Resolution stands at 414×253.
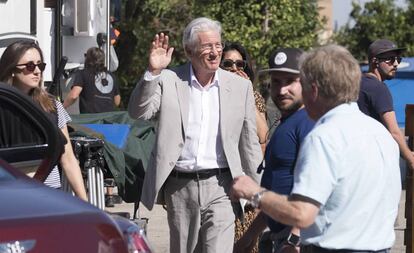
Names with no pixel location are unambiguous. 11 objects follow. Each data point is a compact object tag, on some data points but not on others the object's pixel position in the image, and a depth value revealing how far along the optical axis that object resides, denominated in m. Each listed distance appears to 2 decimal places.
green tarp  17.85
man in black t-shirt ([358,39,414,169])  17.88
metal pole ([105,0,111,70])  28.11
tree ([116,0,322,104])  44.68
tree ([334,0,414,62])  65.48
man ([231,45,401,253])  9.30
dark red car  8.68
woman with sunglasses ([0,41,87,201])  14.24
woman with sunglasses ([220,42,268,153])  16.17
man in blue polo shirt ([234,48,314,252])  11.53
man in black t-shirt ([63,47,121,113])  25.90
